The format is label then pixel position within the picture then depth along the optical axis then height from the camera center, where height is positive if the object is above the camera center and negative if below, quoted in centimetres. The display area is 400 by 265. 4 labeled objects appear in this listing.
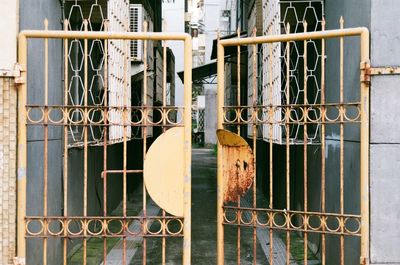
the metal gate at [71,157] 474 -28
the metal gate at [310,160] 470 -33
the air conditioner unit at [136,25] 1287 +261
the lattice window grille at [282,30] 762 +156
